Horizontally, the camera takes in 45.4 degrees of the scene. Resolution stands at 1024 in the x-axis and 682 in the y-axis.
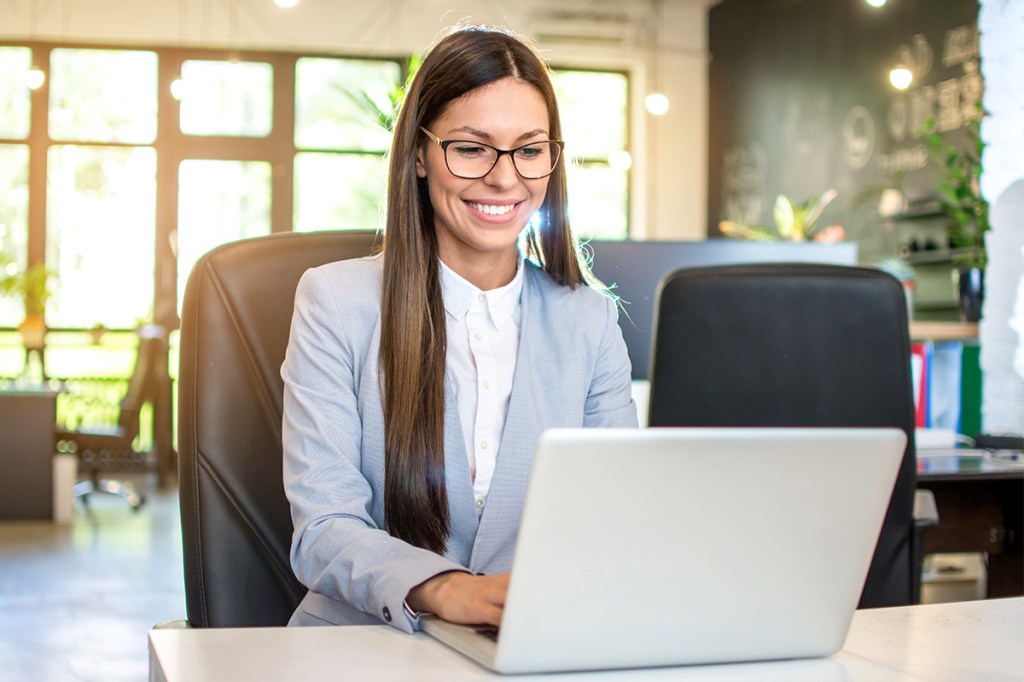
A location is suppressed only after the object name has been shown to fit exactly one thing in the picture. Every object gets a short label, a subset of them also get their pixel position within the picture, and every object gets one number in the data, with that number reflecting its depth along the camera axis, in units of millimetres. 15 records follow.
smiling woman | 1324
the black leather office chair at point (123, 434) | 6781
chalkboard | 6727
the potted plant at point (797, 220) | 7449
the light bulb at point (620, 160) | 9273
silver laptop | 810
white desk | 869
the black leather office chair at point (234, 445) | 1452
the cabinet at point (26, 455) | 6348
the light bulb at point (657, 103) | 8211
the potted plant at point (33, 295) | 7848
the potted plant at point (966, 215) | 4312
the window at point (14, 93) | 8531
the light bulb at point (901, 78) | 6930
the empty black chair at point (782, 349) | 1973
